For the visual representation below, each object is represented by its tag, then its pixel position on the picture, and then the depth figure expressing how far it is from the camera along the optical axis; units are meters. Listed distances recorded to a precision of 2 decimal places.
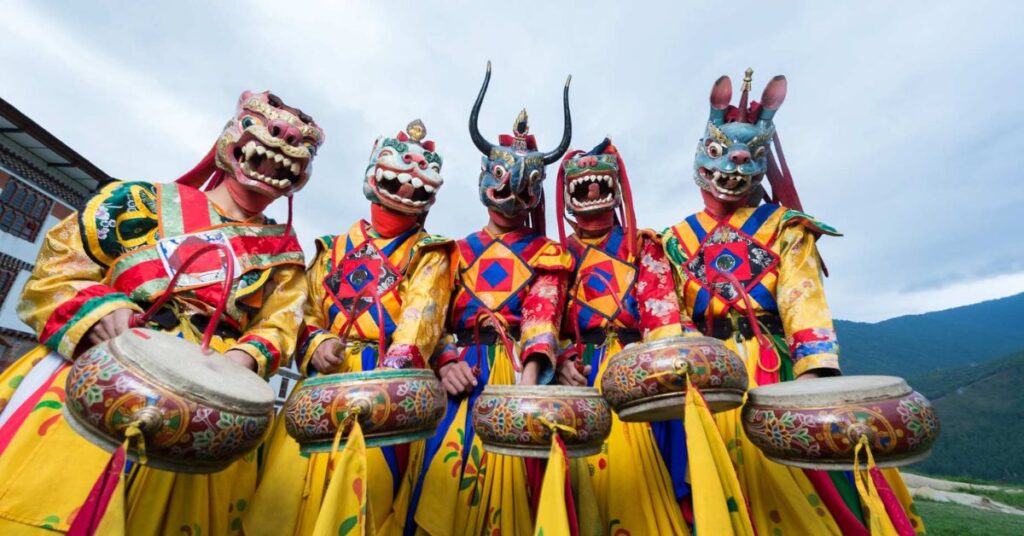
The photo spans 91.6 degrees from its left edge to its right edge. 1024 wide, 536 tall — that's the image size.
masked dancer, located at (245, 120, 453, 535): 2.36
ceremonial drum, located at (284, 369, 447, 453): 1.77
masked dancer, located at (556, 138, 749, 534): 2.44
